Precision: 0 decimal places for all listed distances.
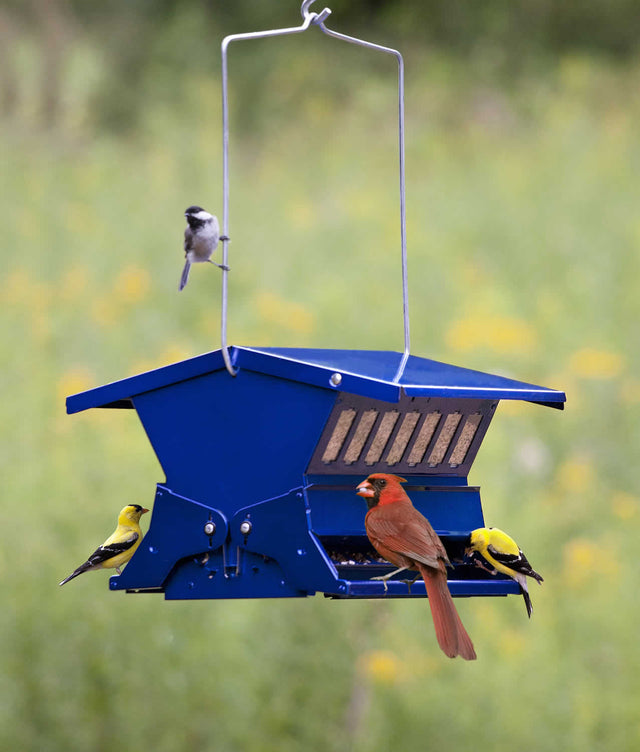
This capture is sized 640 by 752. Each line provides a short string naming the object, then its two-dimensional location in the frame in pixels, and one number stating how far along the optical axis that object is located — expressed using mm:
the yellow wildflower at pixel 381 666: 13461
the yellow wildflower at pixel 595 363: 17375
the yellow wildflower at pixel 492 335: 16969
